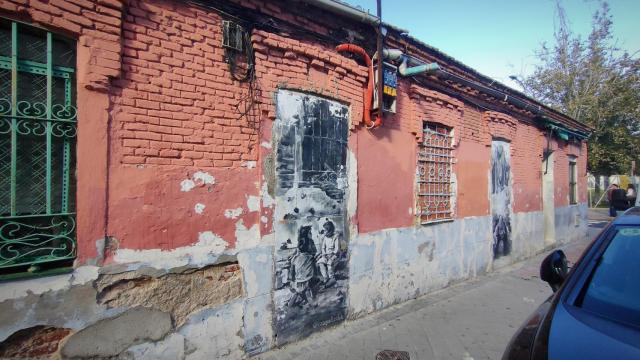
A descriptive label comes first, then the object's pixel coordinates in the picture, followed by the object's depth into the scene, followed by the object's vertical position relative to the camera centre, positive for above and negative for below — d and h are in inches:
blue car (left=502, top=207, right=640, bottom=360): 62.3 -29.2
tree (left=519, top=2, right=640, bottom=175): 685.3 +206.3
